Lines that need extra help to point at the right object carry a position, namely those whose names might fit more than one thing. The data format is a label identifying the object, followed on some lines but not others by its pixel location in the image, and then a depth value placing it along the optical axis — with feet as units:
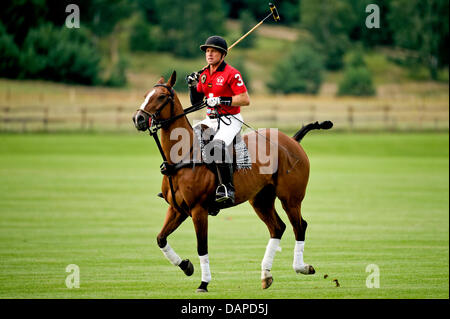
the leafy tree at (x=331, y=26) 296.10
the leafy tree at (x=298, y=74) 255.09
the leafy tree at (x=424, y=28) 239.30
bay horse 32.04
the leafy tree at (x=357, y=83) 246.68
